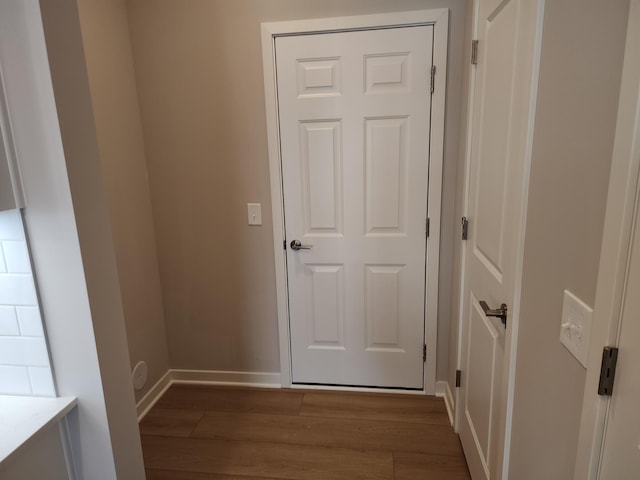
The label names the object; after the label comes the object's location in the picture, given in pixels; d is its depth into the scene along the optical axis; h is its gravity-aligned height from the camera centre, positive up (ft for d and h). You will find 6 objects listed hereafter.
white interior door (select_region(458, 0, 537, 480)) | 3.62 -0.55
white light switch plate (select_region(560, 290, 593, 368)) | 2.42 -1.11
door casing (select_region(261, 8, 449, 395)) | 6.25 +0.47
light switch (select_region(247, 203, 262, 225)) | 7.30 -0.82
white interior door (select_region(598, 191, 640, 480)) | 1.94 -1.26
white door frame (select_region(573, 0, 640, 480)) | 1.91 -0.46
